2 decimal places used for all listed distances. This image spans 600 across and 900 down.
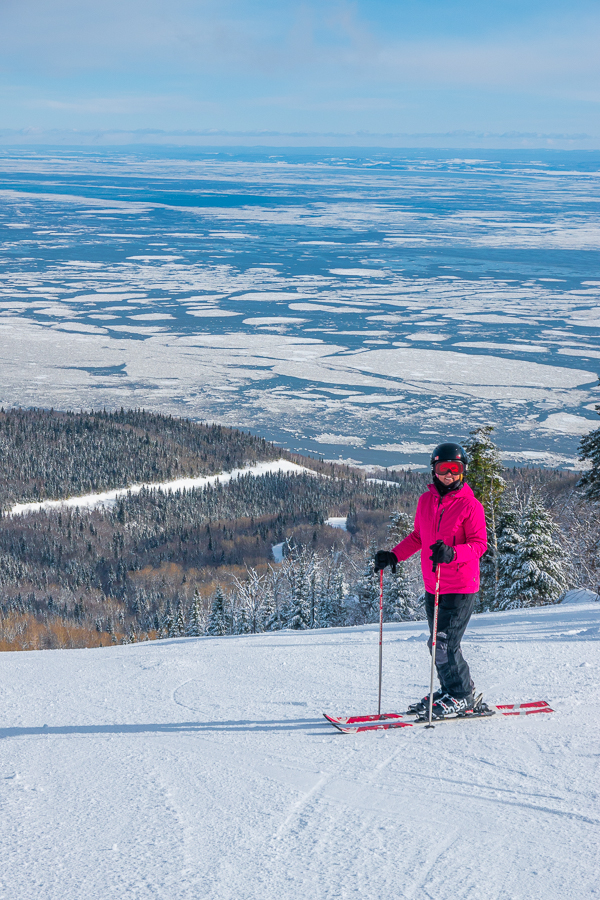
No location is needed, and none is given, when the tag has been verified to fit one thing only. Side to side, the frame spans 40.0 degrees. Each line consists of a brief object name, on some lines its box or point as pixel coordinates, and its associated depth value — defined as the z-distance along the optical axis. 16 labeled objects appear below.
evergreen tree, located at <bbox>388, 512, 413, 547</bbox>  31.20
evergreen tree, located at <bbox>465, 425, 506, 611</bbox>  23.33
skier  5.55
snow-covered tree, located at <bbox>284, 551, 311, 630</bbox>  28.31
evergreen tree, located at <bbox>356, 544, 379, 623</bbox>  28.75
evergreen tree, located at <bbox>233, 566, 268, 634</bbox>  32.34
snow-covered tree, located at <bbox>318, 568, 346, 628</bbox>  30.14
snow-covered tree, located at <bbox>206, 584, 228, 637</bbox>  31.31
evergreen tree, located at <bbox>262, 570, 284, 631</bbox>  29.84
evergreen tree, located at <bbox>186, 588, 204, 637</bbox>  34.19
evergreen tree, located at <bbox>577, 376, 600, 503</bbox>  20.52
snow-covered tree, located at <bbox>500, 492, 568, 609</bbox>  21.16
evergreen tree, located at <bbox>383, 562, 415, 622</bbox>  26.39
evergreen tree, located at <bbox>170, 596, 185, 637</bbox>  34.78
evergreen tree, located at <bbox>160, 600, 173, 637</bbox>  36.13
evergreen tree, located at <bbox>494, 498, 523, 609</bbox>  22.09
